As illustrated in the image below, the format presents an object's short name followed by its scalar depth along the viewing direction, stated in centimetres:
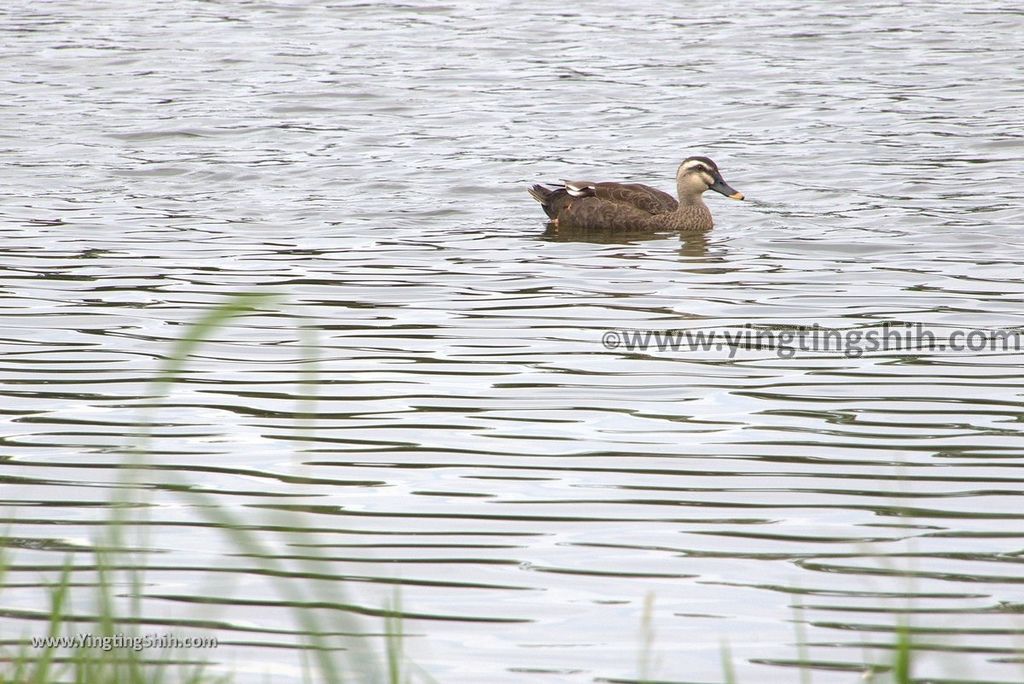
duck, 2589
